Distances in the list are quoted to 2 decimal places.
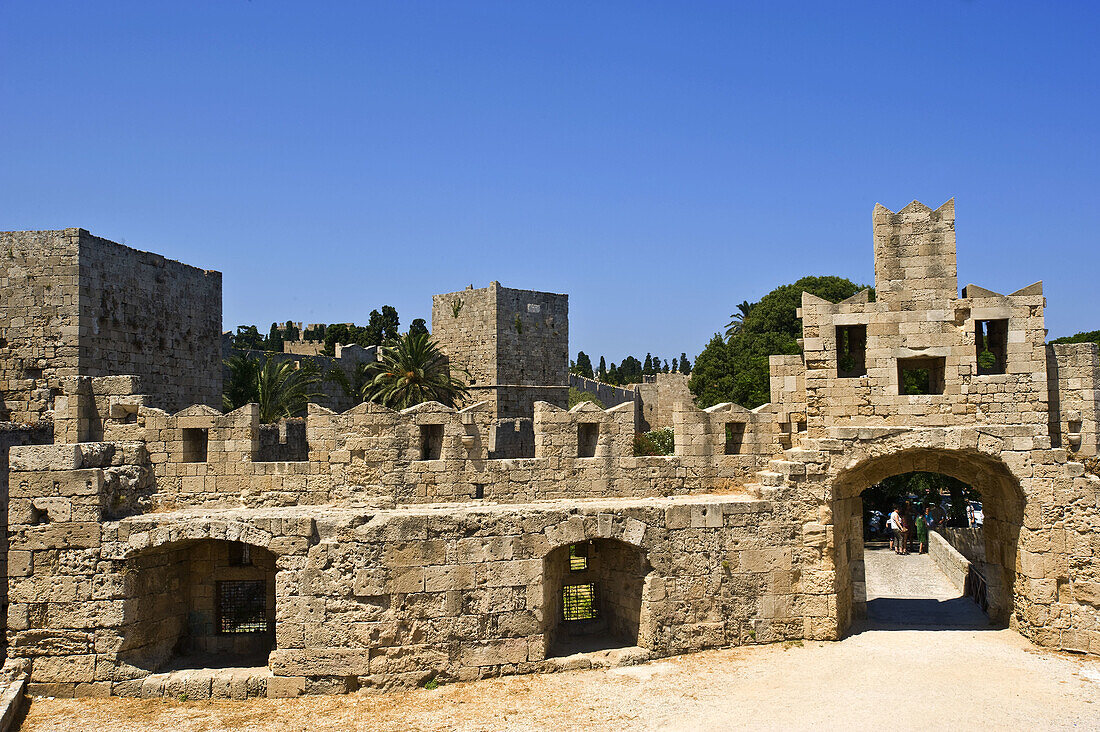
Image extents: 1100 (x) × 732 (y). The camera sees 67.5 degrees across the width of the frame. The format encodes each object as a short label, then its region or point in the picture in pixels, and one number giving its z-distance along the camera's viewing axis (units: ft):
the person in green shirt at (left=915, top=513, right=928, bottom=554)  74.45
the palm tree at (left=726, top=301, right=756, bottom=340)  155.33
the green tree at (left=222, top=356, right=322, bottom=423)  74.79
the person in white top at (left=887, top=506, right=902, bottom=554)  72.33
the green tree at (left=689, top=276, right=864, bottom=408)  126.21
